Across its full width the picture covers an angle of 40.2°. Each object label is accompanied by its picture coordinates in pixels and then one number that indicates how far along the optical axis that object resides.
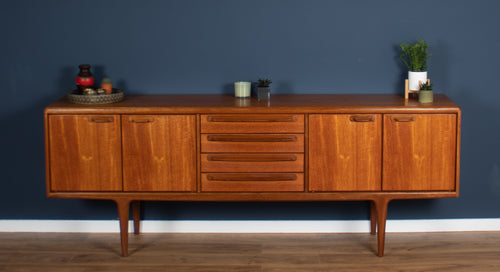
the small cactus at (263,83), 3.57
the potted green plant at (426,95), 3.45
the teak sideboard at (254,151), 3.36
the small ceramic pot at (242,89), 3.62
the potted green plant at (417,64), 3.58
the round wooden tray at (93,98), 3.43
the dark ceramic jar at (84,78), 3.59
